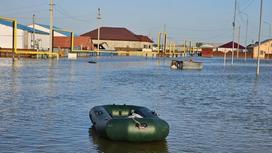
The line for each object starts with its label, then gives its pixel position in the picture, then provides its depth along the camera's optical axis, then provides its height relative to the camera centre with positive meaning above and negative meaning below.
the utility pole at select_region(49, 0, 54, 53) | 87.56 +5.54
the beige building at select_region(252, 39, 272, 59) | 158.25 +0.56
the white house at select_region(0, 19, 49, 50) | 104.88 +2.81
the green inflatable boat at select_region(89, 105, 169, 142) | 12.75 -2.31
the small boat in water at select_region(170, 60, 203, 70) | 67.44 -2.41
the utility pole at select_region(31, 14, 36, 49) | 109.81 +1.55
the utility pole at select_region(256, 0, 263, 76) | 47.31 +3.73
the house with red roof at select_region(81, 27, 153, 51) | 170.38 +0.60
